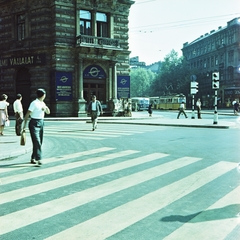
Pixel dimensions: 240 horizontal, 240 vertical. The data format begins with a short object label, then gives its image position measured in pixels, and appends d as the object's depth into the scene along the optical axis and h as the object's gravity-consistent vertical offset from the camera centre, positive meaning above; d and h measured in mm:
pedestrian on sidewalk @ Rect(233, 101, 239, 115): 38700 -747
